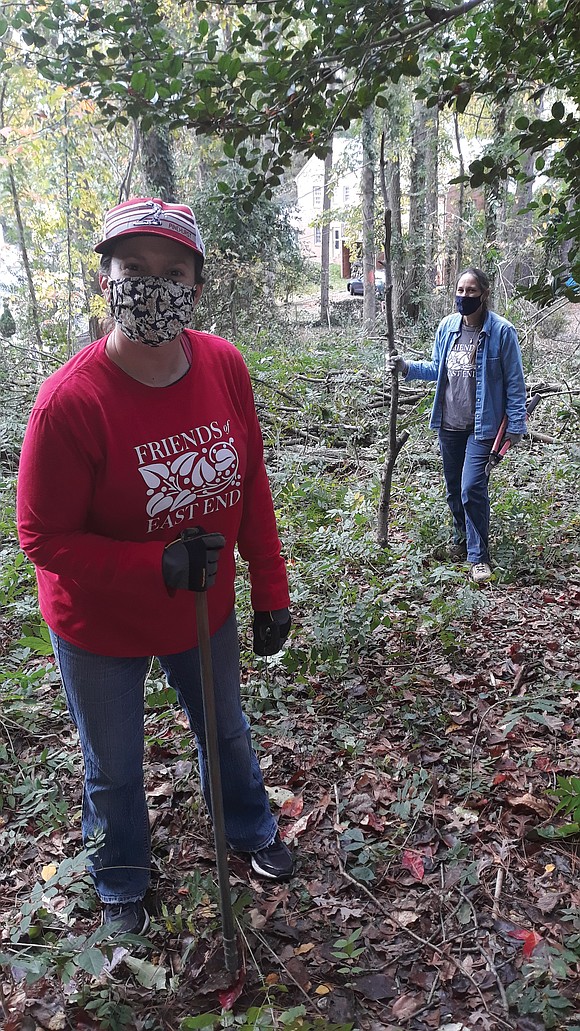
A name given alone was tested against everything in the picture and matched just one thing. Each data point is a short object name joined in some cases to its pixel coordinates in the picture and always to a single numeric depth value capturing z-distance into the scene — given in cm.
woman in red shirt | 183
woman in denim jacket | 464
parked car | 1823
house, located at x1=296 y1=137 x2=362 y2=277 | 1428
